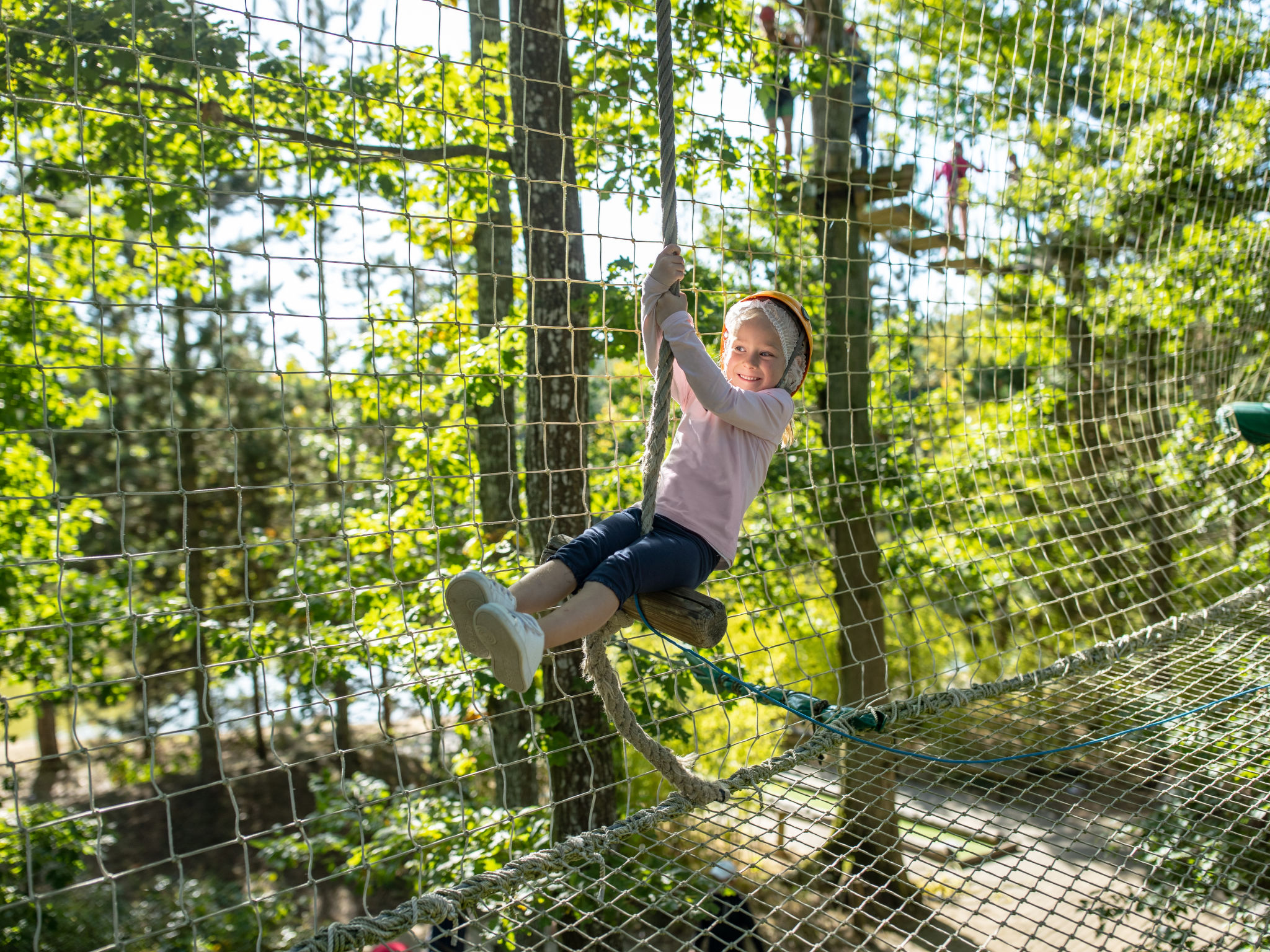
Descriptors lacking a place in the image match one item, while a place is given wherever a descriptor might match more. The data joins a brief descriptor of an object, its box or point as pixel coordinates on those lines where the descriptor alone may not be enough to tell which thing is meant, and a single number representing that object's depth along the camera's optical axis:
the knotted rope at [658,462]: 1.49
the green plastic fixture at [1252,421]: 2.74
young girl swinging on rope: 1.27
